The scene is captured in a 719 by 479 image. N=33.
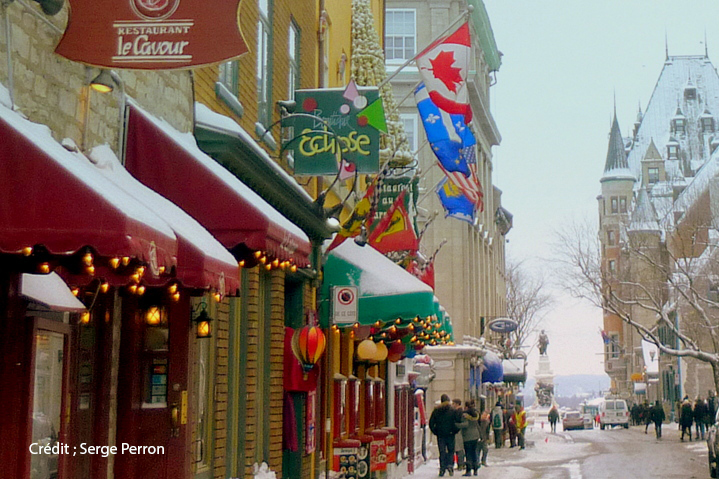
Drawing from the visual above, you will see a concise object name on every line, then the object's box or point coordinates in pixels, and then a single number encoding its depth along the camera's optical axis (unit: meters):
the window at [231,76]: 12.82
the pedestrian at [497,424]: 40.66
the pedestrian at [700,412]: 42.59
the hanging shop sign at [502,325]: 49.03
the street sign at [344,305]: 17.16
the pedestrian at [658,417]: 46.87
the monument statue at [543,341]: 79.12
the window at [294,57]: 16.94
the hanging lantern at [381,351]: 21.09
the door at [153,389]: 9.38
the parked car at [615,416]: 68.44
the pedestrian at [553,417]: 63.22
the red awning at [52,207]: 6.10
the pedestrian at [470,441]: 25.16
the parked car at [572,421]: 65.69
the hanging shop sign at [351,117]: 14.96
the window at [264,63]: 14.61
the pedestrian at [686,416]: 42.94
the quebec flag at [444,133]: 18.50
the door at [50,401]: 7.46
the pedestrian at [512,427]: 40.41
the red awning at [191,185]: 9.54
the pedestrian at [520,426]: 40.12
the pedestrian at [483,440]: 29.26
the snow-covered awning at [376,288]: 17.30
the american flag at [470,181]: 20.86
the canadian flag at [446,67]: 16.47
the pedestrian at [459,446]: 26.11
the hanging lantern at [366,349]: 20.20
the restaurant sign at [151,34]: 7.40
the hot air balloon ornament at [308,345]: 15.00
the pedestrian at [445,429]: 25.14
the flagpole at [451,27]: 16.42
